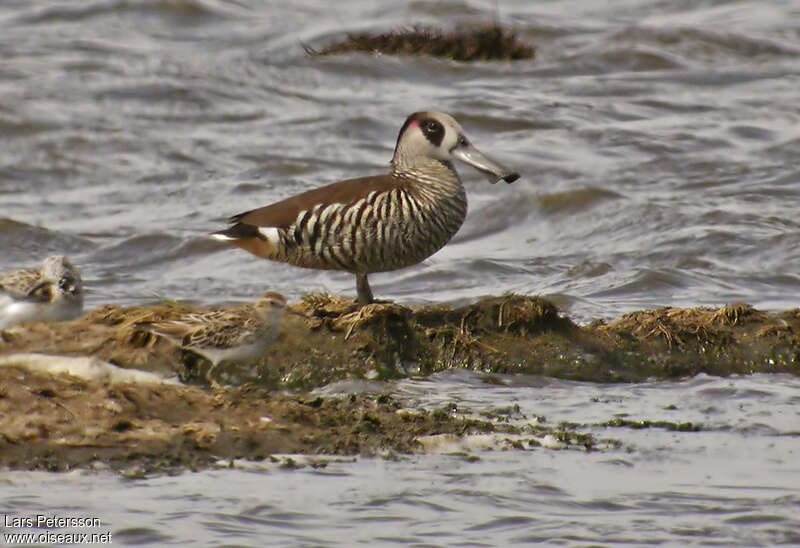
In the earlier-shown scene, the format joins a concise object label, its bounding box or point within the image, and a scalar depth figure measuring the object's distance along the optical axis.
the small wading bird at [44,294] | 17.08
